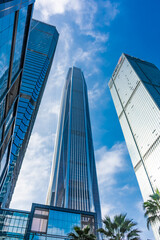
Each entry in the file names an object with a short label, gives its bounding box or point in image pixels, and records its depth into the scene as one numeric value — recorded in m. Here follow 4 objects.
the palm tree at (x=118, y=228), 14.94
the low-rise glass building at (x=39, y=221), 25.80
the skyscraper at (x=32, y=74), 43.50
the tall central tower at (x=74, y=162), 107.63
